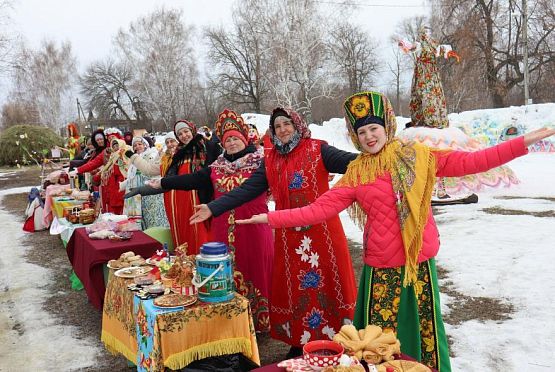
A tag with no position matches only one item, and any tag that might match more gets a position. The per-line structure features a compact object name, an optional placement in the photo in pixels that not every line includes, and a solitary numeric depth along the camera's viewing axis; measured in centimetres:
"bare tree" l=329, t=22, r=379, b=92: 2339
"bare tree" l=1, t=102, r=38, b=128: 4266
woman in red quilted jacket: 237
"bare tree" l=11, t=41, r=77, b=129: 3759
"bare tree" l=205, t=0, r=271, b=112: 3158
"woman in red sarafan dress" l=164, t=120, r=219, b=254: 506
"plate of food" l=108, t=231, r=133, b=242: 451
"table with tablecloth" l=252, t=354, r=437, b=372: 180
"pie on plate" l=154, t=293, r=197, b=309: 271
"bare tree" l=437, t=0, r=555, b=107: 2084
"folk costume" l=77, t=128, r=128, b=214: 741
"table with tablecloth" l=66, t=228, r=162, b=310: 423
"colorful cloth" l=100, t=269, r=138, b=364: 312
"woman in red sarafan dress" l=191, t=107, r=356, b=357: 324
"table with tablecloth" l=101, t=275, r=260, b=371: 266
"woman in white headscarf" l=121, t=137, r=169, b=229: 679
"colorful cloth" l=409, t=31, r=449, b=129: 920
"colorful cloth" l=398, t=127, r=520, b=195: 957
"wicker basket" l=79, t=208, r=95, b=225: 654
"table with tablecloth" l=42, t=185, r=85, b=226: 765
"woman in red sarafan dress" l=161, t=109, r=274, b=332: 392
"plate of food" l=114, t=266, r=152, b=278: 339
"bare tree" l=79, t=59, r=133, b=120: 4144
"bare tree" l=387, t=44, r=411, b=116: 4400
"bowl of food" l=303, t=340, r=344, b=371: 174
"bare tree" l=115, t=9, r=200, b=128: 2981
